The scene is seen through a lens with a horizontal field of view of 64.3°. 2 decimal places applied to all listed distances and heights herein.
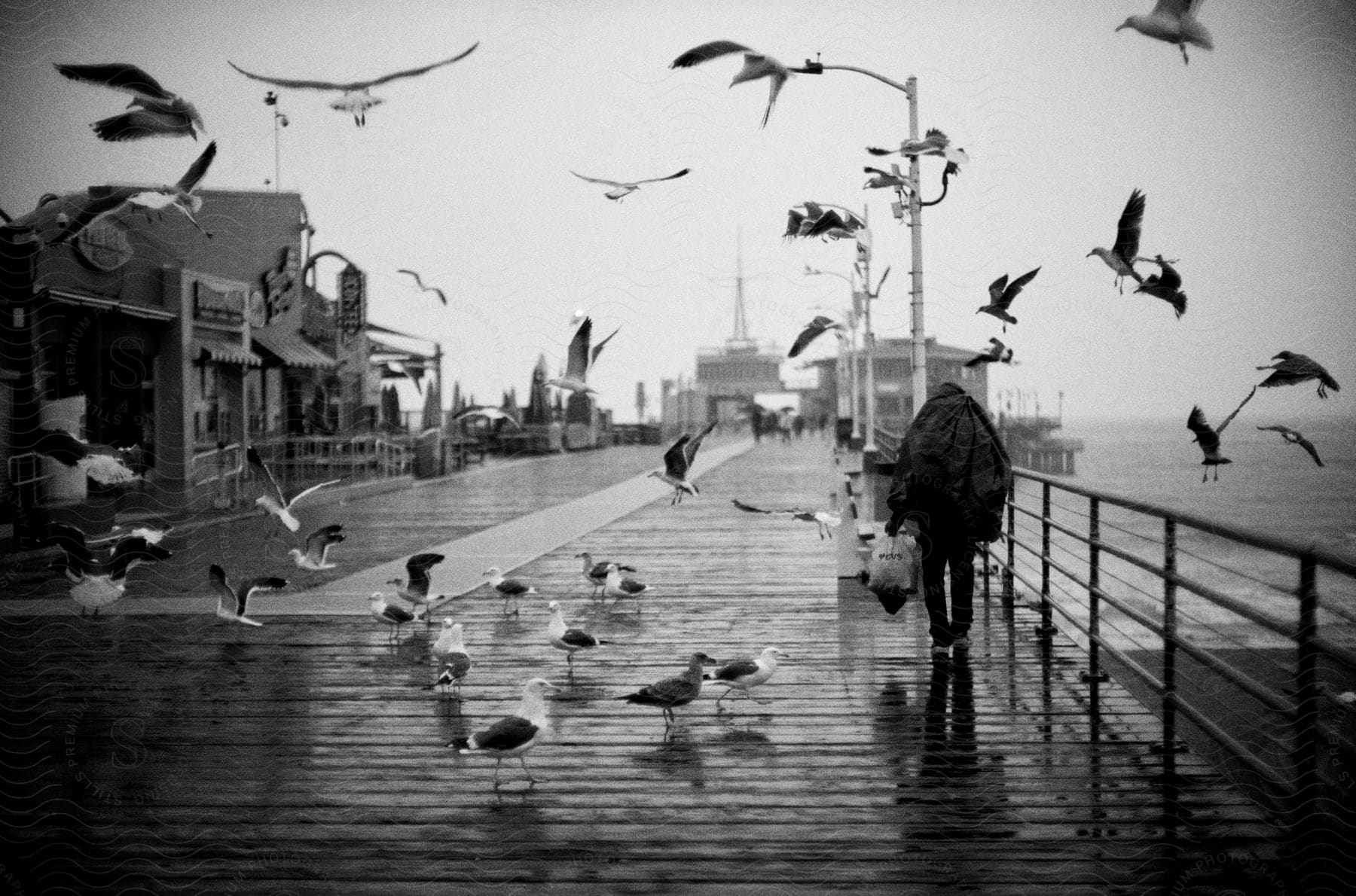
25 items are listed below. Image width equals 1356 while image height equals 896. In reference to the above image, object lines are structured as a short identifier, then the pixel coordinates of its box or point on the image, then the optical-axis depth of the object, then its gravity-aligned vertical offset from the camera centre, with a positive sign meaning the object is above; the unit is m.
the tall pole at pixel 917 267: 12.21 +1.87
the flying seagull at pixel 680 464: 9.53 -0.29
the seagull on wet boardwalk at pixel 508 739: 5.00 -1.43
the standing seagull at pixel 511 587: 9.58 -1.37
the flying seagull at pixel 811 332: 11.14 +1.03
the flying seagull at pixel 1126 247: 6.67 +1.10
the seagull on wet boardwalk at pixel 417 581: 8.98 -1.25
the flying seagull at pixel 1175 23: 5.40 +2.01
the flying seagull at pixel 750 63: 6.08 +2.27
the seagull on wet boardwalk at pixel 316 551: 10.28 -1.14
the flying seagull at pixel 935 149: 8.92 +2.36
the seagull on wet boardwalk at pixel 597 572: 10.42 -1.37
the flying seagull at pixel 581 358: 8.38 +0.58
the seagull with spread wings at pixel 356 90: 5.92 +2.05
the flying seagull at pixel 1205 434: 7.36 -0.07
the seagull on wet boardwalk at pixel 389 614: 8.54 -1.42
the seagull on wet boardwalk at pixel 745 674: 6.27 -1.43
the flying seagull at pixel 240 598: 8.45 -1.32
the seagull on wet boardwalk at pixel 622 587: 9.91 -1.44
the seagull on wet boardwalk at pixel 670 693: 5.79 -1.42
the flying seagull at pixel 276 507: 10.10 -0.67
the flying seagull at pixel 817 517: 9.20 -0.79
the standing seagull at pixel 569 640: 7.34 -1.42
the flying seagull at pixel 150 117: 6.72 +2.12
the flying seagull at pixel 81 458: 9.58 -0.17
